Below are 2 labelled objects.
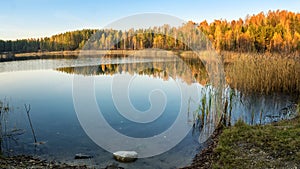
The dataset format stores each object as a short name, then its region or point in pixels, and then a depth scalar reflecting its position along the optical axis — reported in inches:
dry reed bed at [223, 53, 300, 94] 382.9
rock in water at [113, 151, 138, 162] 186.5
